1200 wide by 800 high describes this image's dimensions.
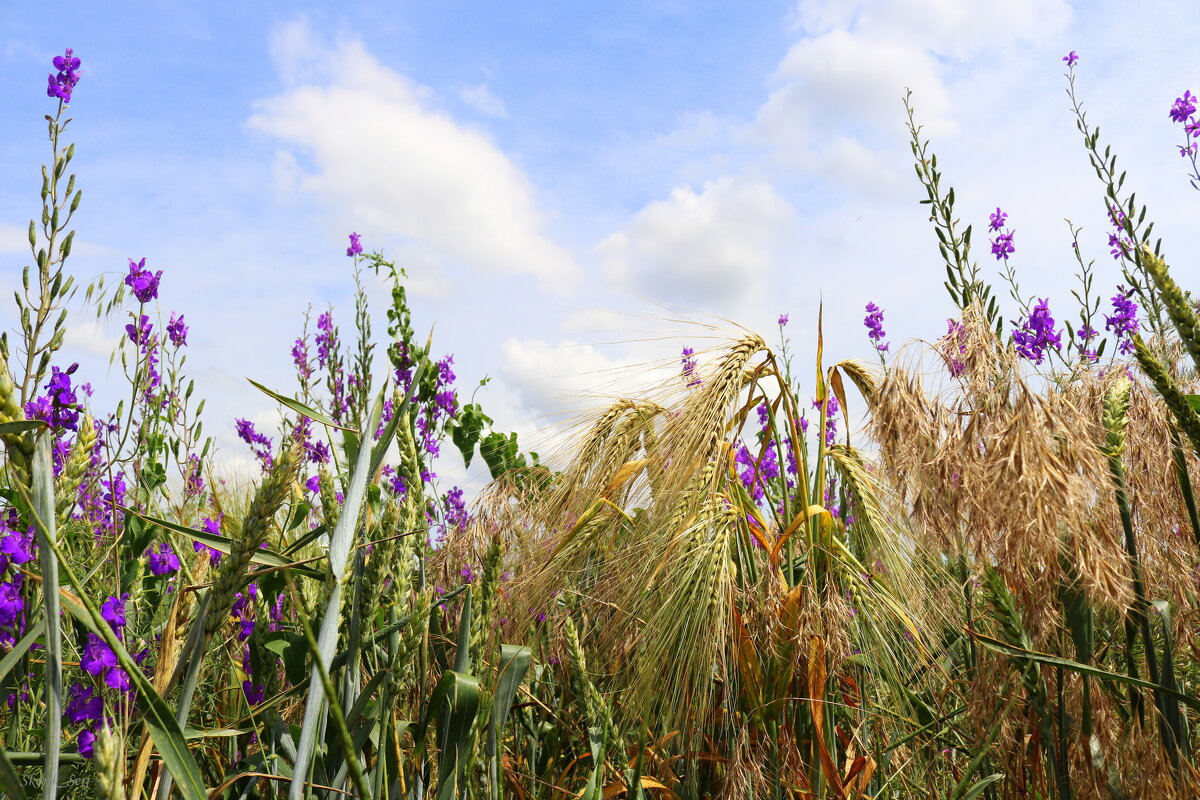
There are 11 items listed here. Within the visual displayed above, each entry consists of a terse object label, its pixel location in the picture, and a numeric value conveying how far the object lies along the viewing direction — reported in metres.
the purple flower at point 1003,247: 3.76
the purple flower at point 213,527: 1.96
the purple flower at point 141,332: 3.03
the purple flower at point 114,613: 1.40
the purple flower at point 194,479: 3.19
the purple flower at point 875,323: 4.34
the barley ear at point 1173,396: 0.91
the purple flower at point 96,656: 1.23
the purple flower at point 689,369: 1.75
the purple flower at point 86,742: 1.33
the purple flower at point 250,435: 4.95
